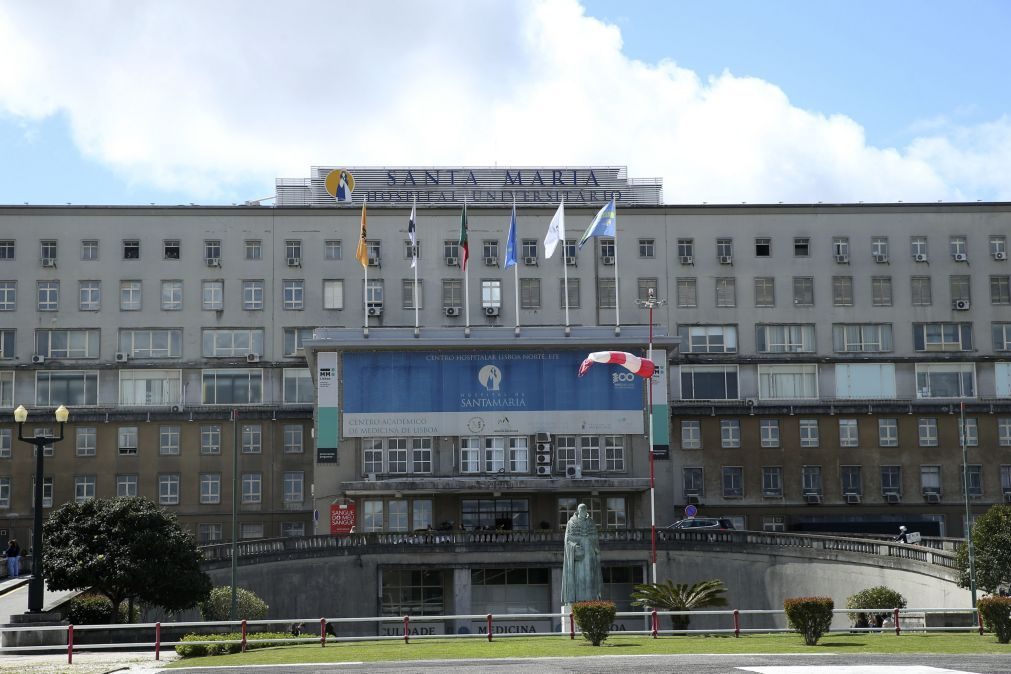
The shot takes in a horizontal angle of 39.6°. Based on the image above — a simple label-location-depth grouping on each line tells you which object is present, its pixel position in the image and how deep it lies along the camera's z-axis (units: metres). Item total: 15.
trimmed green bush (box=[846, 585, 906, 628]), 55.25
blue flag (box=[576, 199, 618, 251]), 69.50
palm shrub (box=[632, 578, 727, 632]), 52.88
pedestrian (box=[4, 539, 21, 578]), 63.62
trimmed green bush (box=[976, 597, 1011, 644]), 38.06
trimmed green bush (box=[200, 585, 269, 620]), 57.00
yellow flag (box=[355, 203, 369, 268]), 76.50
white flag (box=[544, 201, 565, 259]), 72.75
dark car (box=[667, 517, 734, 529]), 74.49
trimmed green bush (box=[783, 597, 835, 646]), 39.56
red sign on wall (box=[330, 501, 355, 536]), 75.00
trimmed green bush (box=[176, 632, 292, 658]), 40.44
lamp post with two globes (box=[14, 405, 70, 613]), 46.47
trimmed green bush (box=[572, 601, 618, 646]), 40.81
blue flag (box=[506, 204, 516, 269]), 75.38
